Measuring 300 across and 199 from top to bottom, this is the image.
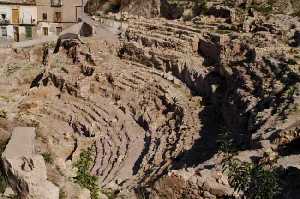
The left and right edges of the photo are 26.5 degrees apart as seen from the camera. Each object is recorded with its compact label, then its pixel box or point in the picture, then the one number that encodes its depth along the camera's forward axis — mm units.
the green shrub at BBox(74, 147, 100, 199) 22934
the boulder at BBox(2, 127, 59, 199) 18859
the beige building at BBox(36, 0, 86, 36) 48562
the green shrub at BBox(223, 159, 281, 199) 17781
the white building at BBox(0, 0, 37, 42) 47125
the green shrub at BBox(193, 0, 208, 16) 43631
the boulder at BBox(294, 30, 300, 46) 33406
